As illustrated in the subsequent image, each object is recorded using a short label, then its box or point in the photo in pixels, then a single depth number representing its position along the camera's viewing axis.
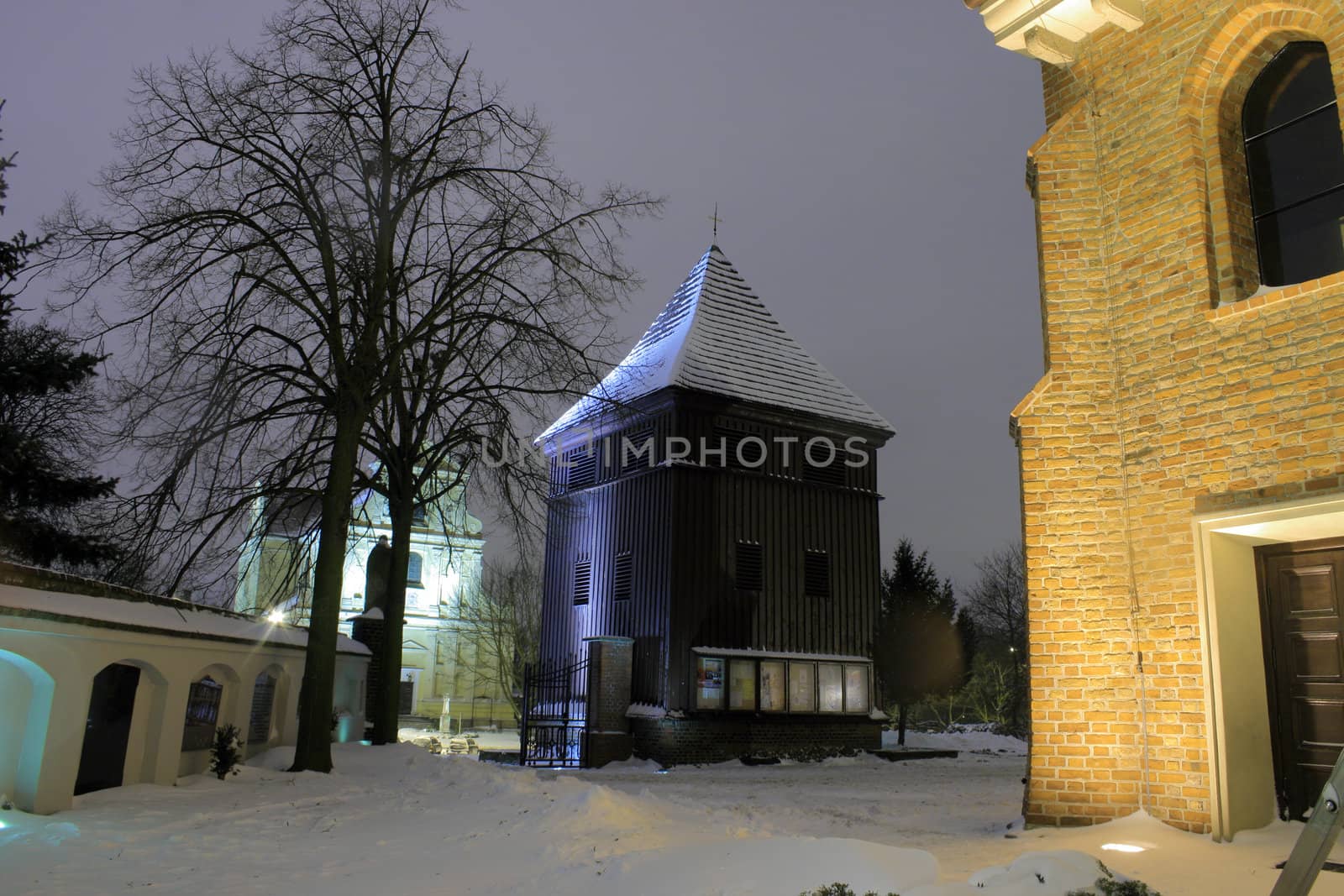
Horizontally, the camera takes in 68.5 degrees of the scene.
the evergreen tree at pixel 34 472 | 16.55
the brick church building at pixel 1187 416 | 7.34
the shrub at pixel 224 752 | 12.63
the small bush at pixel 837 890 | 4.93
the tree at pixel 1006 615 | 42.81
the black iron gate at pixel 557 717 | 22.42
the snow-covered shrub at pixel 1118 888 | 4.88
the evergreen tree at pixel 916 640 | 28.80
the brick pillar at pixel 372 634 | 20.36
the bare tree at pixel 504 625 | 42.94
